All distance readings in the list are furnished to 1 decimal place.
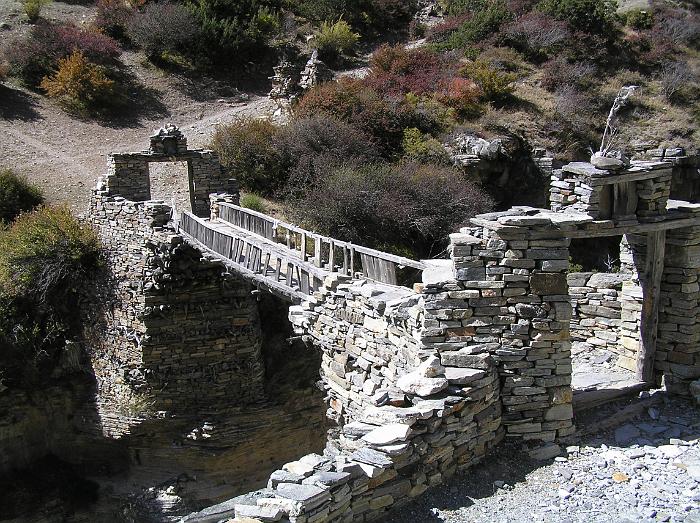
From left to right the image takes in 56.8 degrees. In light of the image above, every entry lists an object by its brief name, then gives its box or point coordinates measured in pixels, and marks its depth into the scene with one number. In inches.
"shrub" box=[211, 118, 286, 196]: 839.7
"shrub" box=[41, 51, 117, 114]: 999.0
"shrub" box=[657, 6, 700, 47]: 1349.7
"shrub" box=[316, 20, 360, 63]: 1257.4
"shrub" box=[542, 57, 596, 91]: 1154.7
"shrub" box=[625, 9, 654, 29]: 1375.5
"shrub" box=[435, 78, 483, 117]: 1031.6
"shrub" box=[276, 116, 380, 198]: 818.8
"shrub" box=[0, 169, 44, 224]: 748.0
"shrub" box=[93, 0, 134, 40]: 1200.2
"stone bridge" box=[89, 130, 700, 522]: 232.5
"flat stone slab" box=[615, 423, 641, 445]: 290.5
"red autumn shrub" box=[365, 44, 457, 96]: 1074.7
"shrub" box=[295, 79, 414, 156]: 933.2
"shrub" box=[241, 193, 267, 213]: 752.3
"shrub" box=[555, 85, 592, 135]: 1050.7
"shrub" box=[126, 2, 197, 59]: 1163.9
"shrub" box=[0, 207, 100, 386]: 617.6
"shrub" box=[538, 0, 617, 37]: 1288.1
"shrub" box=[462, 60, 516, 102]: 1063.0
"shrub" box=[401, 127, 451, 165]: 887.7
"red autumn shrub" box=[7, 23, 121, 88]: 1043.3
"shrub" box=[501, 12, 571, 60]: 1230.9
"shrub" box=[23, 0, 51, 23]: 1175.0
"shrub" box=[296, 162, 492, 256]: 743.7
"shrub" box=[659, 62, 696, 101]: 1154.7
